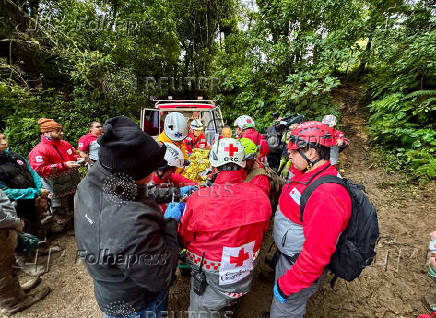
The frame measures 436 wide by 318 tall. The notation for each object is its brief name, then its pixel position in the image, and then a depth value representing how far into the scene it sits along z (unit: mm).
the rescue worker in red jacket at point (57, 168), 3650
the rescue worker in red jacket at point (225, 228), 1690
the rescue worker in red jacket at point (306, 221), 1505
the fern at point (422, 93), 5426
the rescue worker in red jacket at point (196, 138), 5409
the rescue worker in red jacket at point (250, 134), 4656
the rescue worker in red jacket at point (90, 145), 4160
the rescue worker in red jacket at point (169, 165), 2363
